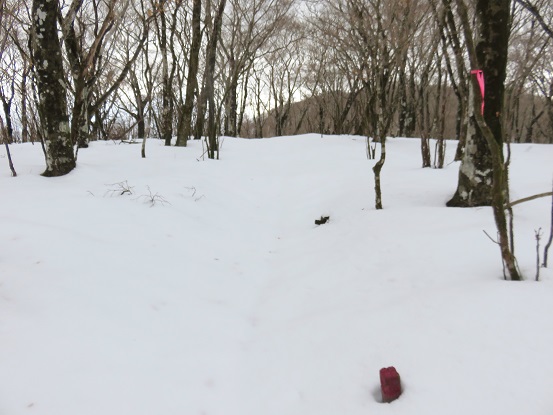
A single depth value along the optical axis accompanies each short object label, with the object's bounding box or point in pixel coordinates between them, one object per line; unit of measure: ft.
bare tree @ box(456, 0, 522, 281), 10.57
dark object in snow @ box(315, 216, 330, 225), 14.22
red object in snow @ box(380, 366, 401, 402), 4.74
